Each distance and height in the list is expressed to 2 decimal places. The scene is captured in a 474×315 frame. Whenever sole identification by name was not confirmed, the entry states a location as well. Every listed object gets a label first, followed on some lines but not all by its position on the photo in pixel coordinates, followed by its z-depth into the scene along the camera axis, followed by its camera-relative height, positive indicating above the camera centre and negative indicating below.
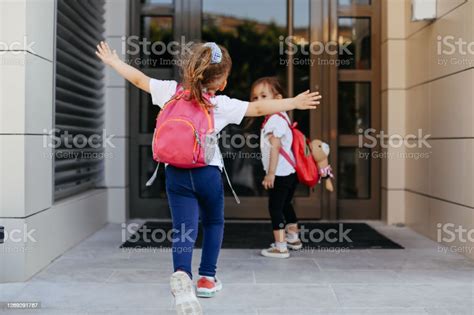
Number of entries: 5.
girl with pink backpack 3.38 +0.11
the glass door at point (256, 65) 6.89 +1.00
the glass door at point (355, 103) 6.91 +0.57
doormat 5.55 -0.84
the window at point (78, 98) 5.17 +0.49
